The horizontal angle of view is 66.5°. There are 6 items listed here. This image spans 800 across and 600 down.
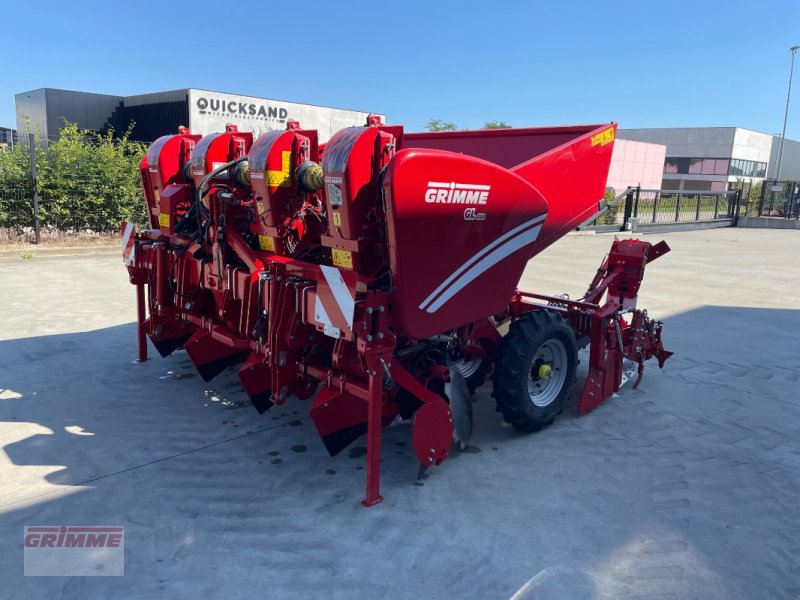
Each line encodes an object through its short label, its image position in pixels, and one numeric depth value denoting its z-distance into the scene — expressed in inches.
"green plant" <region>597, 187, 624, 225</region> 856.3
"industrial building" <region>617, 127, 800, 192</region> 1995.6
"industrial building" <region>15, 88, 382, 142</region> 943.0
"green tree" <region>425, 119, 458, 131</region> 1940.9
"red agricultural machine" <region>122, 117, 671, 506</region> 128.0
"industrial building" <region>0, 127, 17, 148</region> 1467.8
